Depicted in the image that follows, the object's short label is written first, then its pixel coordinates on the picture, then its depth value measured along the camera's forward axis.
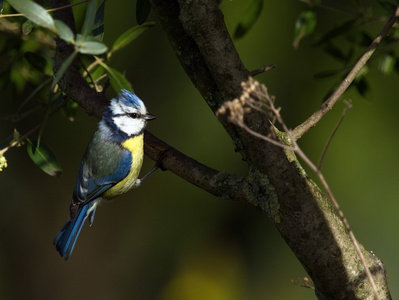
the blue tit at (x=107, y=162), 5.32
